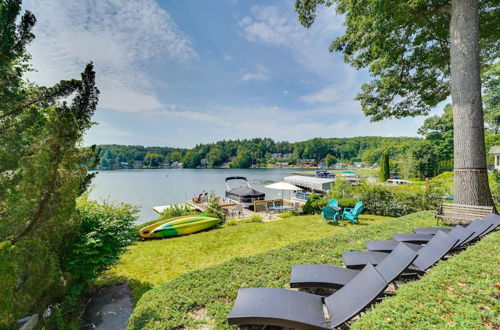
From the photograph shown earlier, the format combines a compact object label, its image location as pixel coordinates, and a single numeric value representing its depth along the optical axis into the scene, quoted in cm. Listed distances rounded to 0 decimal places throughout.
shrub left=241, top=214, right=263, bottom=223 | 1123
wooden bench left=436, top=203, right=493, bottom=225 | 614
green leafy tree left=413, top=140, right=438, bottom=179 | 3167
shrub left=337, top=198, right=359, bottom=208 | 1087
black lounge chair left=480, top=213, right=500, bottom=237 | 480
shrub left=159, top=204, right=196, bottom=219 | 1151
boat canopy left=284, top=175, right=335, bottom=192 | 1812
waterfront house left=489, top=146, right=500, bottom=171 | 2578
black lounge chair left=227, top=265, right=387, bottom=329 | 222
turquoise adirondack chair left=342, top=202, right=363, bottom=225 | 914
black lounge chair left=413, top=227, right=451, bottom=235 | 512
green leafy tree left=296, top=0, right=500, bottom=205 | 647
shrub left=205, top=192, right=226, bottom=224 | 1160
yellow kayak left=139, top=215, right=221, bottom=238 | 913
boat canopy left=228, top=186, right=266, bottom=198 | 1566
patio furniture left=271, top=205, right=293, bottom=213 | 1415
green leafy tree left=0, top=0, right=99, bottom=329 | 233
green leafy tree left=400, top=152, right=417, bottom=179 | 3222
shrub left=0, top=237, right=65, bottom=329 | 198
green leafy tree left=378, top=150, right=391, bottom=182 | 2900
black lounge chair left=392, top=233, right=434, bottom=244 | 461
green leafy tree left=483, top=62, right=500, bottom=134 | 2700
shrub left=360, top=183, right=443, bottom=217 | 974
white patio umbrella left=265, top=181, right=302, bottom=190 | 1505
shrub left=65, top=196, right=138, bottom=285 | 357
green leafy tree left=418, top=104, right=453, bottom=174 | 3157
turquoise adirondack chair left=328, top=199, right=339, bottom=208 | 1033
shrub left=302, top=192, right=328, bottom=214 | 1185
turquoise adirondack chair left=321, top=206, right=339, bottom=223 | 938
